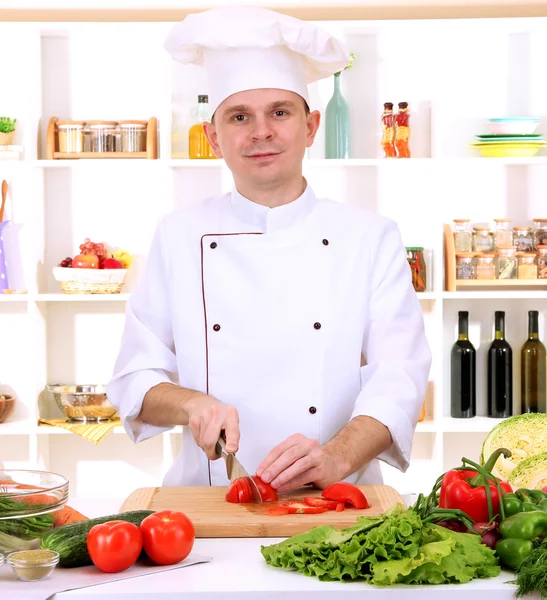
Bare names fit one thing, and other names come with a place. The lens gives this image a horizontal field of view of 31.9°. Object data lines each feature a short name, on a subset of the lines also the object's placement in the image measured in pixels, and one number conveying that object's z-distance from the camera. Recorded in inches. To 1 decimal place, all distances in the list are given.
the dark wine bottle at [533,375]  156.2
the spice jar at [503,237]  155.7
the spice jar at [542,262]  155.1
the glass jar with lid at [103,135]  154.6
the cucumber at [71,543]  53.9
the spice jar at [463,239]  155.6
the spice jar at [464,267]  154.9
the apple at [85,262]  152.5
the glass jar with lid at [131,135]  154.9
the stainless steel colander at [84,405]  151.5
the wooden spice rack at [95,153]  153.9
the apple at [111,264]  153.6
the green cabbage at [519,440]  72.9
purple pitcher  155.5
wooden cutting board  62.4
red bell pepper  56.6
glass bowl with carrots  54.7
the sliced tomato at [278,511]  64.3
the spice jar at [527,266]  154.8
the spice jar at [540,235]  156.1
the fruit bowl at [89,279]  151.9
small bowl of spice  51.3
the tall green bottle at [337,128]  153.9
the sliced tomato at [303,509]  64.9
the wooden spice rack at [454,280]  153.0
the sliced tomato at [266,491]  68.3
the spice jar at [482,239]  156.0
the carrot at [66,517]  58.9
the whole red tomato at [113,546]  53.3
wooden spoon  157.7
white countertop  50.5
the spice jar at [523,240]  156.7
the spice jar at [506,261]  154.7
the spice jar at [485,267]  154.7
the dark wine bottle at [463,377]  156.9
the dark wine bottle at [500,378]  156.6
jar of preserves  153.7
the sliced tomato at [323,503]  66.2
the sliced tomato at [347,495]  66.6
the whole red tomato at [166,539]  54.6
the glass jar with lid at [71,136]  154.9
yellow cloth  147.6
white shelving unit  160.7
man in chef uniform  80.0
